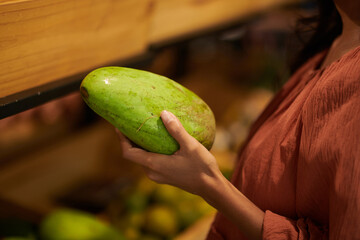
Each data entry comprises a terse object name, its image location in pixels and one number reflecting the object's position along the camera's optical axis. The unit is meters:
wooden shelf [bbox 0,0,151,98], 0.78
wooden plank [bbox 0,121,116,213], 1.59
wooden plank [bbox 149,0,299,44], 1.29
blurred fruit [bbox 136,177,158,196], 1.67
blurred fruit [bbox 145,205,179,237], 1.43
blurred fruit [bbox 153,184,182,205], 1.58
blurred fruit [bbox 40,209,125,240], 1.17
